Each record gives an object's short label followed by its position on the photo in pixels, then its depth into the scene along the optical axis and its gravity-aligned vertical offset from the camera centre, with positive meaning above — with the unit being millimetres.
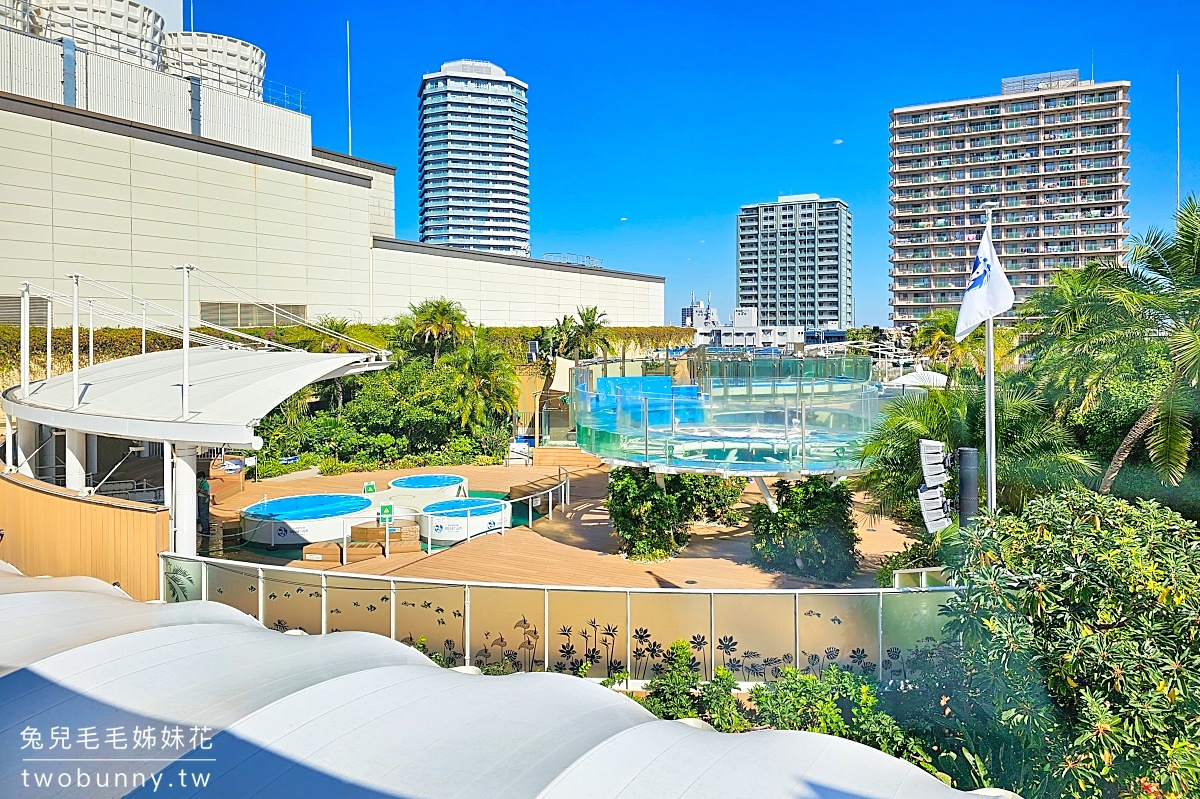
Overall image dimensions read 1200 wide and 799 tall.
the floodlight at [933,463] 10059 -1055
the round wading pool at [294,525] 17844 -3186
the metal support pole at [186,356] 10922 +253
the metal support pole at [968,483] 9734 -1250
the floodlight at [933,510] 10101 -1612
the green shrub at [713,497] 16500 -2527
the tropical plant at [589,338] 40625 +1854
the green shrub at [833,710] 7914 -3282
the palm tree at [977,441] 11336 -924
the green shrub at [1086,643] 5750 -1932
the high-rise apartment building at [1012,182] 83438 +20081
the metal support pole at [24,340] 14187 +635
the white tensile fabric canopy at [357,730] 5125 -2426
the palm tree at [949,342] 30500 +1383
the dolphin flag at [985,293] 9961 +986
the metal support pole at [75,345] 12773 +510
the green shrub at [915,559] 11602 -2671
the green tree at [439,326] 32906 +1958
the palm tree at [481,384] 30891 -313
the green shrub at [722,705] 8641 -3450
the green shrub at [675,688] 8875 -3360
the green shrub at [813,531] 14664 -2737
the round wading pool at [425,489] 22797 -3161
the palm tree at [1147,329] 10250 +580
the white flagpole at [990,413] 9447 -433
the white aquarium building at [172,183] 27094 +7064
